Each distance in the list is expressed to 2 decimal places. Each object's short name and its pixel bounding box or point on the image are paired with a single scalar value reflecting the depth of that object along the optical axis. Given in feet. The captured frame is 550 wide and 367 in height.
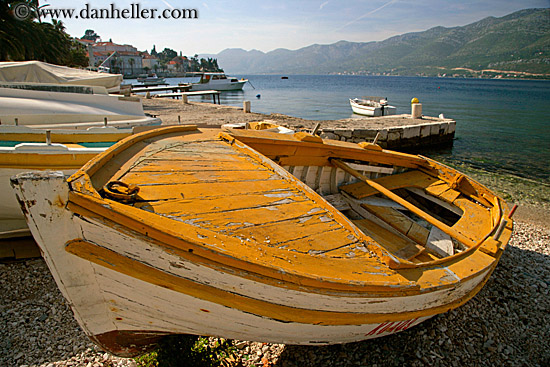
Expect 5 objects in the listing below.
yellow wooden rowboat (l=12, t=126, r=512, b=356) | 6.58
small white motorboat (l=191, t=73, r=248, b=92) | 171.32
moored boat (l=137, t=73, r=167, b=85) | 257.46
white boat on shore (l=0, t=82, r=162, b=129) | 24.26
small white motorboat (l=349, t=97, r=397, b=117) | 90.79
